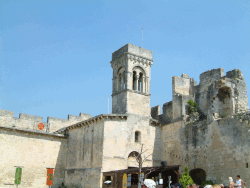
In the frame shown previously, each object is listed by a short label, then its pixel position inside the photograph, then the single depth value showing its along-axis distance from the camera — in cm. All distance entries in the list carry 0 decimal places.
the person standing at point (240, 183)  1428
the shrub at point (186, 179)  2191
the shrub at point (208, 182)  2211
